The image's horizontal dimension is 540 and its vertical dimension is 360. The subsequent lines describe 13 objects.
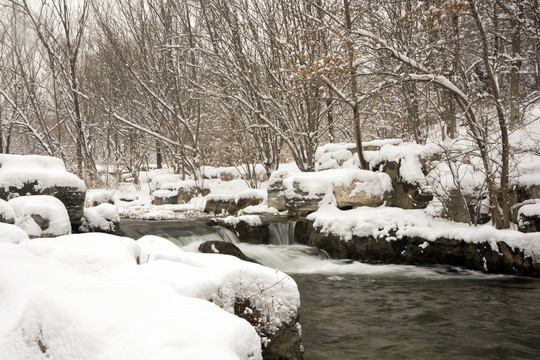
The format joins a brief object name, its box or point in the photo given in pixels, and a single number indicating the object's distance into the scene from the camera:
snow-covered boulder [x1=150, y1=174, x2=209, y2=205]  16.38
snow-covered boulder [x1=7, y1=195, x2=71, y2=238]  6.46
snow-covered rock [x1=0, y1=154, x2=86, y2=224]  8.18
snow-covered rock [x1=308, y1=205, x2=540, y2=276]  7.33
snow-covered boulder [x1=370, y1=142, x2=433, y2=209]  9.69
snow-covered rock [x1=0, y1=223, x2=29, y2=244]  4.61
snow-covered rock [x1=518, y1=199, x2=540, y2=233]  7.32
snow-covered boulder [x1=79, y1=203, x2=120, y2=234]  9.16
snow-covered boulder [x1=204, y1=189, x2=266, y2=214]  13.35
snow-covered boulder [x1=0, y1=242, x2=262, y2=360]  2.12
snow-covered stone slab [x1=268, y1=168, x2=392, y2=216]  10.18
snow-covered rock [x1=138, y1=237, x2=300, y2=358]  3.37
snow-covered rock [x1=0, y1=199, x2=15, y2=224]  6.10
